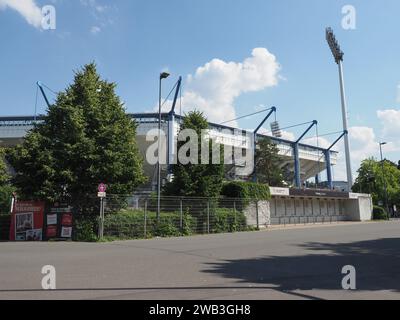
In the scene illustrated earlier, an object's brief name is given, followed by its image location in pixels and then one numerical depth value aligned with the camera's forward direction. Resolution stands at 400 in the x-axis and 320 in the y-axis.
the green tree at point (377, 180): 72.75
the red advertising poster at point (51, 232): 22.02
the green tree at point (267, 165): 67.00
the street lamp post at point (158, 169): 24.33
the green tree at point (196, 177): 29.16
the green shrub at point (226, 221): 28.31
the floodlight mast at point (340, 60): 70.38
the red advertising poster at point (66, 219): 22.02
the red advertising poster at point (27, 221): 22.33
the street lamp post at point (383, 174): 63.88
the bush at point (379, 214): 55.91
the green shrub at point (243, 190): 33.00
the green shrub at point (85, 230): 21.61
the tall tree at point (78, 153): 22.53
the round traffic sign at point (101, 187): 20.95
